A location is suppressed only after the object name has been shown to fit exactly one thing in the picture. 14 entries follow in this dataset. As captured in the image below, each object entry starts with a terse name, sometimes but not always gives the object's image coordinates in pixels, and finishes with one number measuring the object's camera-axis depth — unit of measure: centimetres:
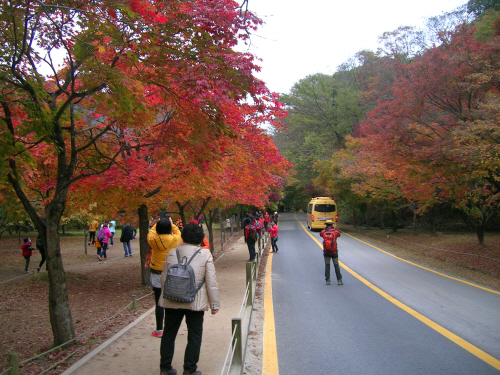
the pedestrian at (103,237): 1930
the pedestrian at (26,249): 1428
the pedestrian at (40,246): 1359
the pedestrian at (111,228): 2507
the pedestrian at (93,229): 2242
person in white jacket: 383
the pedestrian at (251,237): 1511
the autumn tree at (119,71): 566
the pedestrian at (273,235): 1898
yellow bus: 3094
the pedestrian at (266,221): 2448
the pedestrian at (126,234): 2066
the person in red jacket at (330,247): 1016
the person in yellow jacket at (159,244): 536
